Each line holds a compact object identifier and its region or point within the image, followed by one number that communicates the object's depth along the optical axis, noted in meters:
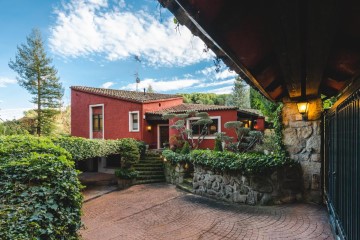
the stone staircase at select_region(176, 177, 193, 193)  8.90
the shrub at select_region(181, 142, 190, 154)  11.27
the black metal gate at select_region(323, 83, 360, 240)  2.39
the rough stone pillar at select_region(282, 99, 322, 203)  5.60
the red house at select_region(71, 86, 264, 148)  14.42
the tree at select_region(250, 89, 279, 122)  9.89
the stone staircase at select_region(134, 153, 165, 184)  11.43
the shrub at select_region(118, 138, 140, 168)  11.29
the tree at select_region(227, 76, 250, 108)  29.20
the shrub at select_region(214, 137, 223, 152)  11.79
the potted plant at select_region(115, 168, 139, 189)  10.63
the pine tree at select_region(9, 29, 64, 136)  20.53
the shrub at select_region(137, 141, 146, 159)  13.55
